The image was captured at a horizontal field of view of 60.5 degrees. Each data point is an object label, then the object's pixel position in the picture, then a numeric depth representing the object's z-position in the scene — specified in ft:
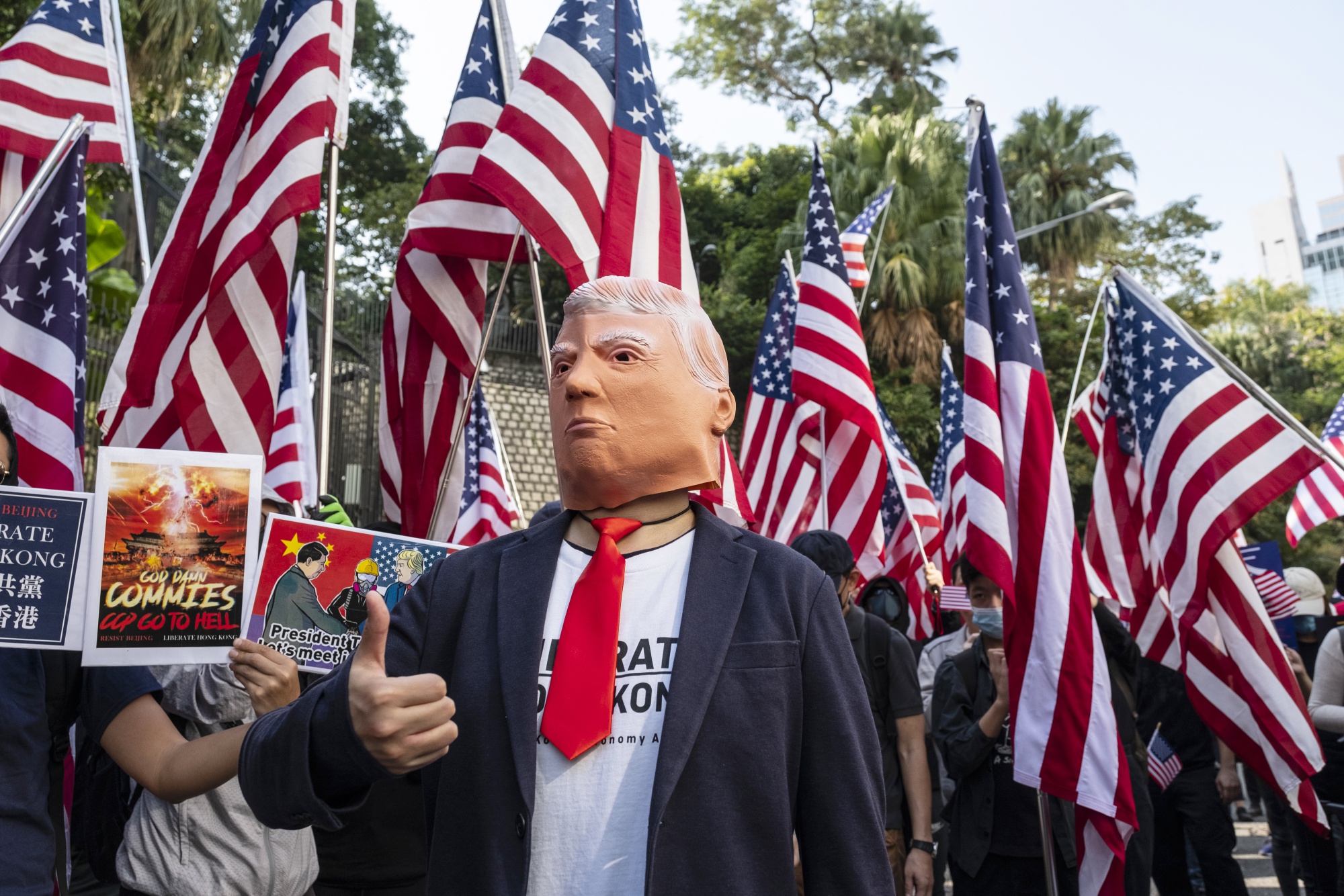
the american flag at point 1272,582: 26.32
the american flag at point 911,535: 30.83
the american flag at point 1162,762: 20.30
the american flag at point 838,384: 23.21
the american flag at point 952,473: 32.17
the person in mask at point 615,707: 5.57
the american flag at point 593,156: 14.69
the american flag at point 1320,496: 30.66
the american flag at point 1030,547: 14.52
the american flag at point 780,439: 28.86
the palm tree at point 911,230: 78.59
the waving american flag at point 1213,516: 16.67
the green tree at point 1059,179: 90.43
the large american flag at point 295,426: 26.18
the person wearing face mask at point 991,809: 15.16
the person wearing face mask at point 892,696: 15.92
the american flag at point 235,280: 15.01
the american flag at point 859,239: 34.91
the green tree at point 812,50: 101.76
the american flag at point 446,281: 17.43
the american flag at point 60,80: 17.78
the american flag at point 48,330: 15.05
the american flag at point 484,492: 28.09
